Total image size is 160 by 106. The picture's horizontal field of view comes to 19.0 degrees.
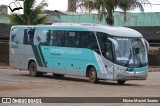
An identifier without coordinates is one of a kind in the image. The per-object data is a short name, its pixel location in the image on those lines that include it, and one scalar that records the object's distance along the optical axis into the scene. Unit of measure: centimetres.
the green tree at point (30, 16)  4372
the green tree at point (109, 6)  4116
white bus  2450
